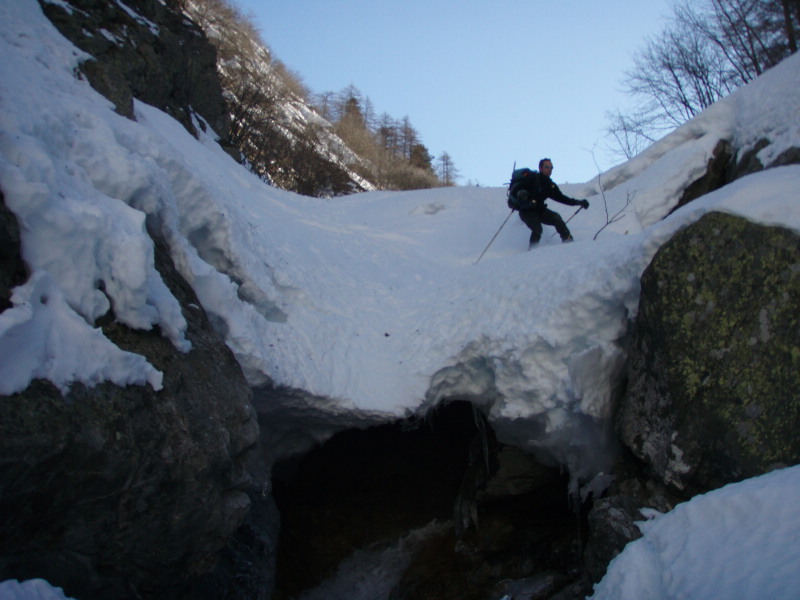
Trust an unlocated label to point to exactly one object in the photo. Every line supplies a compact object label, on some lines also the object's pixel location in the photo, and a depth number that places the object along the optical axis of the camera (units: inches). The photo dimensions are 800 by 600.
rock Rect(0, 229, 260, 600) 114.3
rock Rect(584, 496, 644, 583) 154.1
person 332.5
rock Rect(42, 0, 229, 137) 325.4
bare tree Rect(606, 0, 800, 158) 576.1
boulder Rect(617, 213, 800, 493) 154.5
